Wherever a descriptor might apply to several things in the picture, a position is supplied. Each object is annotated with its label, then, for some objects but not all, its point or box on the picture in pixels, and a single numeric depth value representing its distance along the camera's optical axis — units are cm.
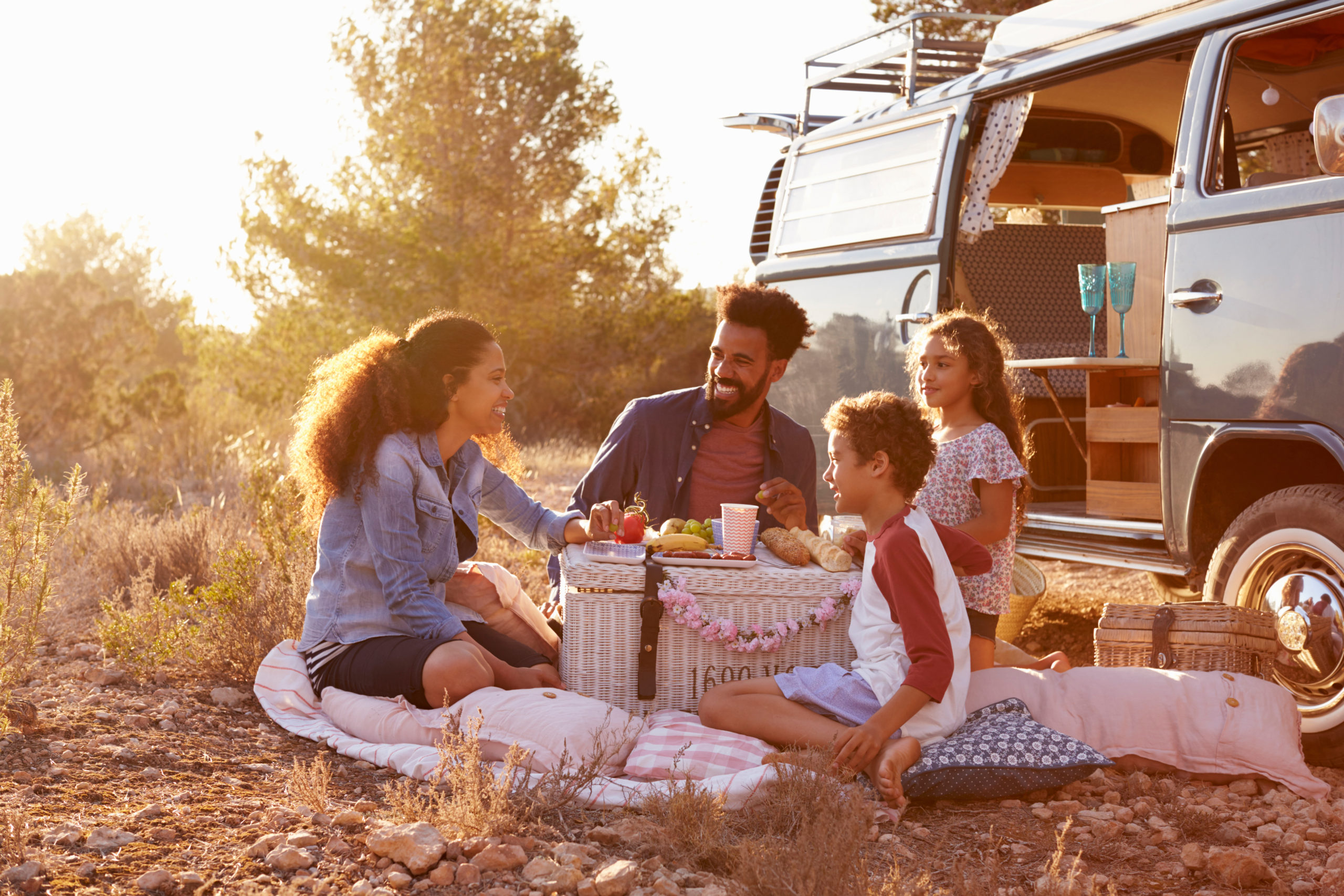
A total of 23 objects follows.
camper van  384
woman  385
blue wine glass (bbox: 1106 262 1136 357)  523
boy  322
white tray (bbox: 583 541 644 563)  390
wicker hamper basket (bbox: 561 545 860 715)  386
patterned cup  406
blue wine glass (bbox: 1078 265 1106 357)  521
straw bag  457
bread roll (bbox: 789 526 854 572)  391
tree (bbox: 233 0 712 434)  1702
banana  399
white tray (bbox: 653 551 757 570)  388
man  472
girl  407
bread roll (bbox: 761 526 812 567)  402
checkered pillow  338
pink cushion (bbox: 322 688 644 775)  343
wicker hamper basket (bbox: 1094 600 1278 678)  385
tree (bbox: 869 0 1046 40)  1219
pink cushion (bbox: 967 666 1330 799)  355
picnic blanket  313
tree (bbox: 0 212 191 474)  1334
